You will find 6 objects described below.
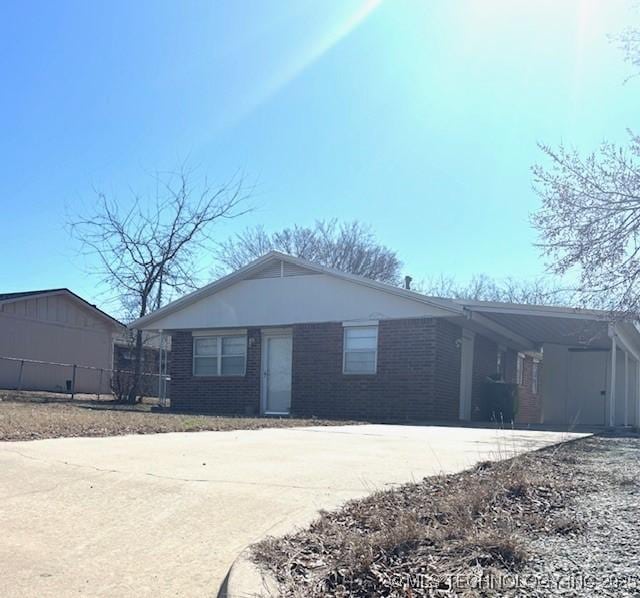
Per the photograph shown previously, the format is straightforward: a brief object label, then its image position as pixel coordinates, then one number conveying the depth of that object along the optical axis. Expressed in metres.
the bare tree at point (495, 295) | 47.92
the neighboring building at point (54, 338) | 25.72
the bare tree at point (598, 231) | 11.97
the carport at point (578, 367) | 17.33
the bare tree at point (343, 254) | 42.53
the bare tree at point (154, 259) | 24.34
